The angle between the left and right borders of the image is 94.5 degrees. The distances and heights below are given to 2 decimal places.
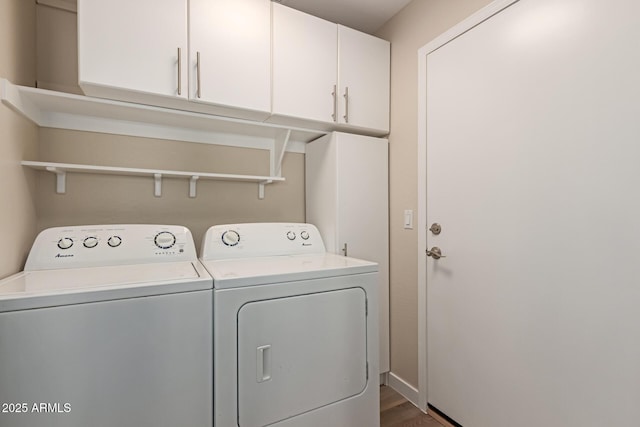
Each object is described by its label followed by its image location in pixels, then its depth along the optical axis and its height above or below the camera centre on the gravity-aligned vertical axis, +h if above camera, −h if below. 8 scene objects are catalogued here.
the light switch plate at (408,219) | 1.91 -0.07
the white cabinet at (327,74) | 1.67 +0.82
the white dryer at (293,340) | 1.12 -0.55
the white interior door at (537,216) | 1.04 -0.03
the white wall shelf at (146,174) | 1.38 +0.19
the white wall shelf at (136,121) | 1.30 +0.49
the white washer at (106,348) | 0.87 -0.45
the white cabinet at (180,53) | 1.26 +0.73
